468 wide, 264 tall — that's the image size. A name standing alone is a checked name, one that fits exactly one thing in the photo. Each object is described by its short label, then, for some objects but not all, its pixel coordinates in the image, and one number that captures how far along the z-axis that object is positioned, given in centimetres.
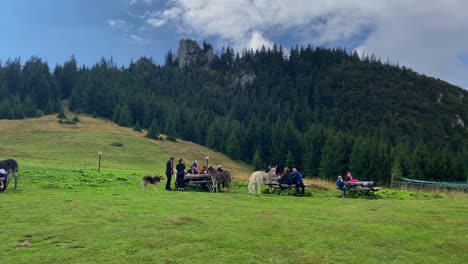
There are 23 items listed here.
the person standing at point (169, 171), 3228
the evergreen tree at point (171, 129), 12488
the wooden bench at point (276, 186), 3098
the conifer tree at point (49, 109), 14500
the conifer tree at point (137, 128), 13081
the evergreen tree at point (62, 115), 13350
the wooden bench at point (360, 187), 3080
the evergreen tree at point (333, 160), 10188
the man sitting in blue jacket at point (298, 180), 3067
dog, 3206
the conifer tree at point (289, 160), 11712
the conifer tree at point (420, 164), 8594
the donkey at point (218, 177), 3091
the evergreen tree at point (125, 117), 14212
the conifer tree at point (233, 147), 12794
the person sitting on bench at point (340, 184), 3094
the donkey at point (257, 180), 3008
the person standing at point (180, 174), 3172
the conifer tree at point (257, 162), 11676
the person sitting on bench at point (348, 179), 3379
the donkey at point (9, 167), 2627
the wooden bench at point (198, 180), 3192
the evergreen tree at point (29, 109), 13698
